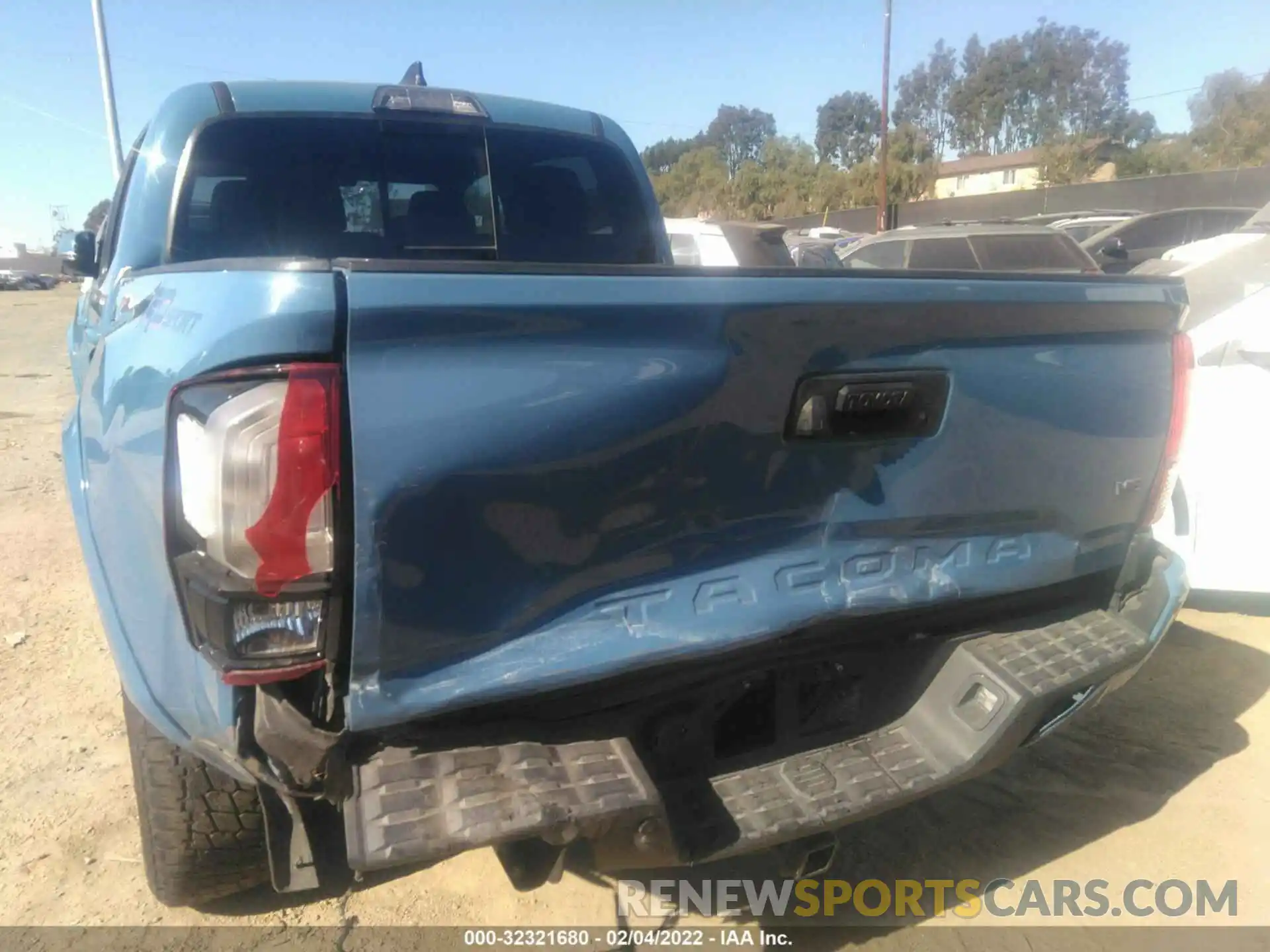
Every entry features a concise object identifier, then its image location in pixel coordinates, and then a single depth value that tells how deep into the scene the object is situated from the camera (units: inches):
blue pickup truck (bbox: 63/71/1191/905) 58.2
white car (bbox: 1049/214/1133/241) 569.0
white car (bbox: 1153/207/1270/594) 150.3
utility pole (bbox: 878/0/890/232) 1104.8
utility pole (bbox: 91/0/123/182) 645.3
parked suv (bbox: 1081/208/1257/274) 488.7
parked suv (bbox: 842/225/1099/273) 392.8
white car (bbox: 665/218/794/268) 235.5
